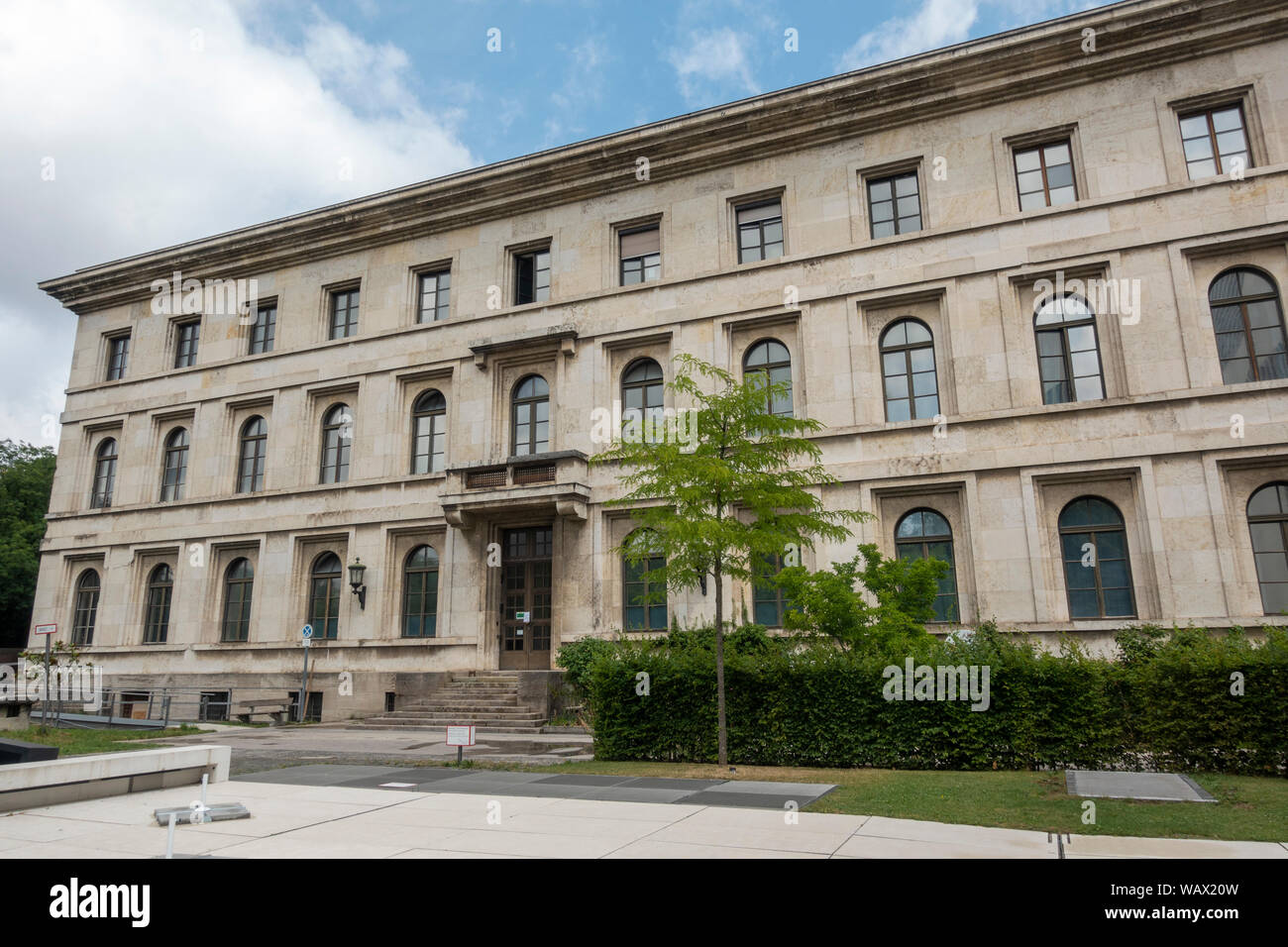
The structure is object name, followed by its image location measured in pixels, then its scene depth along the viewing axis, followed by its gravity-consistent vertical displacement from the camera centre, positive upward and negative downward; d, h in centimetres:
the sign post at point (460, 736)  1482 -113
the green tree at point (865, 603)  1596 +111
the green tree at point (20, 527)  5031 +921
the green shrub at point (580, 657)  2308 +26
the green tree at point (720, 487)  1468 +303
